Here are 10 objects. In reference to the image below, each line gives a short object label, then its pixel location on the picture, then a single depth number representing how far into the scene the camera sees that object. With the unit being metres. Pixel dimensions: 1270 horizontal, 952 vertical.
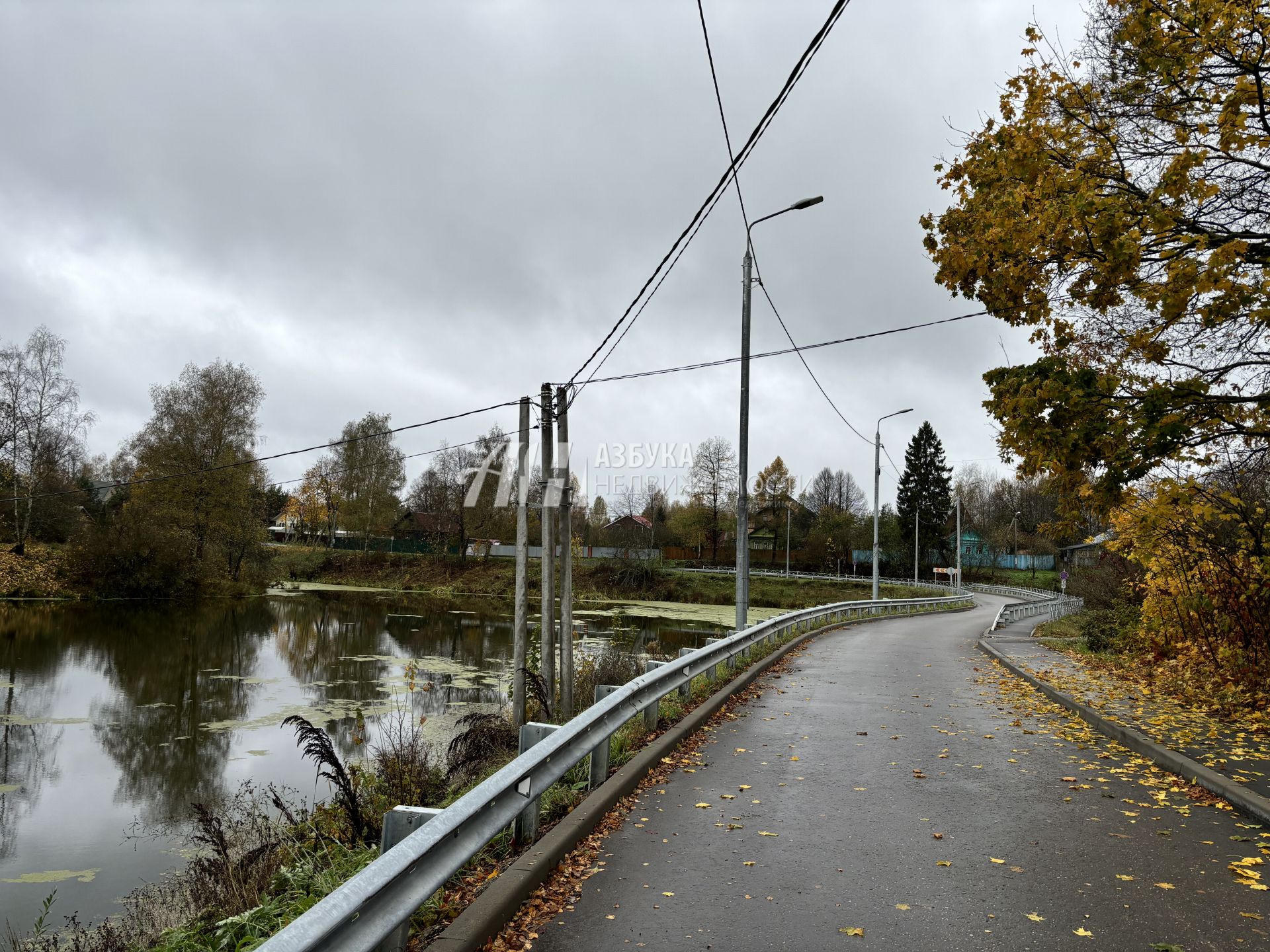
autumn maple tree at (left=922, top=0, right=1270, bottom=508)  8.19
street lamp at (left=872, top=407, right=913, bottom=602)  33.22
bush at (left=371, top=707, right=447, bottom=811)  8.87
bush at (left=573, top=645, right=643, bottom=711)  15.39
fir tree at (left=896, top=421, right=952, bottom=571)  79.06
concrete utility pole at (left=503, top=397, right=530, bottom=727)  14.59
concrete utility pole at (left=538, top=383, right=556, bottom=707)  14.38
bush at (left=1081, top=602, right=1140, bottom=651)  17.88
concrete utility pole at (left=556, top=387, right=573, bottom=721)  14.80
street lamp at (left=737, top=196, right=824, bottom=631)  15.70
